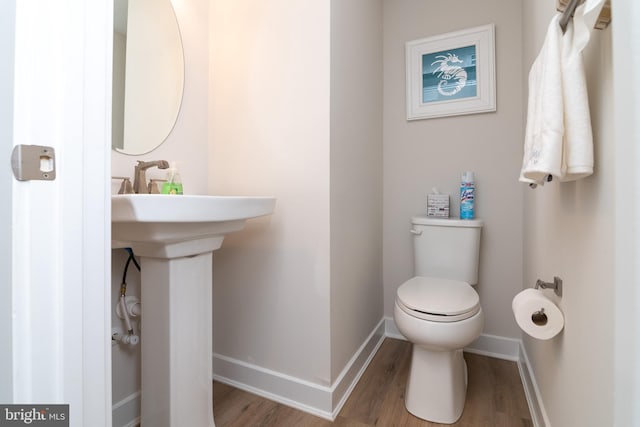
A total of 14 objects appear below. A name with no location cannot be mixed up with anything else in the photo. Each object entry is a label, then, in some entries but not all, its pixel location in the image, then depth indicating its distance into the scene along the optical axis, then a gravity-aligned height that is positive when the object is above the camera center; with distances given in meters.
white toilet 1.10 -0.47
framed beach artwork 1.64 +0.82
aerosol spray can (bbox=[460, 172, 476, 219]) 1.61 +0.10
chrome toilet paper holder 0.86 -0.22
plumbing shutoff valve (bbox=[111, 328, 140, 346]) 1.09 -0.46
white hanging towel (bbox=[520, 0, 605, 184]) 0.60 +0.22
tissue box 1.69 +0.05
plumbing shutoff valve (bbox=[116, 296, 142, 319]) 1.11 -0.36
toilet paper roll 0.83 -0.29
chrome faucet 1.06 +0.14
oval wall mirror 1.12 +0.59
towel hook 0.60 +0.43
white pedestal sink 0.84 -0.29
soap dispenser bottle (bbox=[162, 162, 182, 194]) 1.09 +0.12
